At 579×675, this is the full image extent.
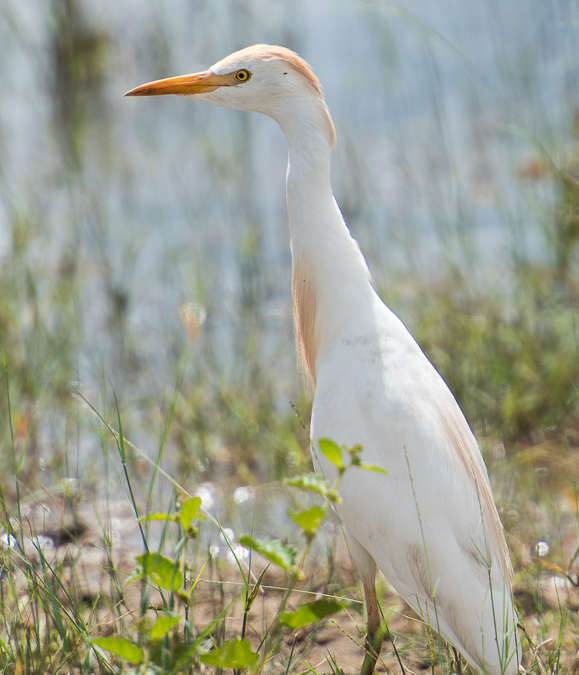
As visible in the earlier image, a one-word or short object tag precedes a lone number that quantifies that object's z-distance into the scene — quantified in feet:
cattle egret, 37.78
